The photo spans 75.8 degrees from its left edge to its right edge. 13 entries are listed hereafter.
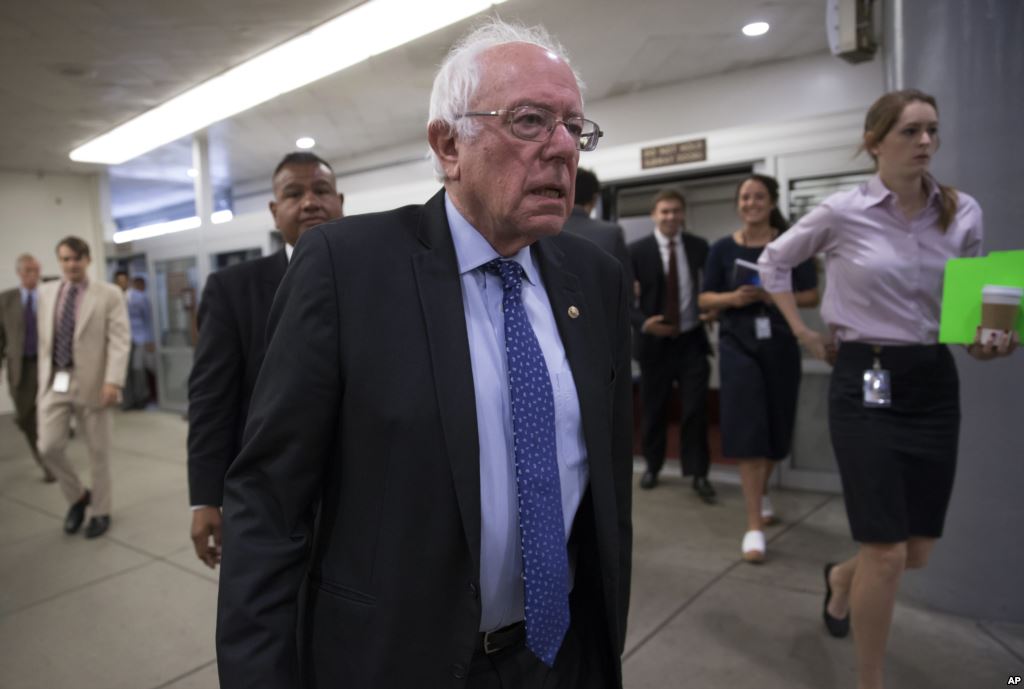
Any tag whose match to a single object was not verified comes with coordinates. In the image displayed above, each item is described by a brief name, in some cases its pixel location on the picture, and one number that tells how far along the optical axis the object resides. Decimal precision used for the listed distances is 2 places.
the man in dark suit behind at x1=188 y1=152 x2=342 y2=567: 2.08
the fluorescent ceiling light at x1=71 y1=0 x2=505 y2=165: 4.87
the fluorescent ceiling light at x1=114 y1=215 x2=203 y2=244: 14.98
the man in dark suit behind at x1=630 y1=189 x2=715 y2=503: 4.85
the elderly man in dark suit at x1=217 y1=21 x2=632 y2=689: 1.10
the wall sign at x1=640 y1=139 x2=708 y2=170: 5.32
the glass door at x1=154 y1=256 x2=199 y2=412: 9.63
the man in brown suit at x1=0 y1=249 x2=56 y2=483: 5.60
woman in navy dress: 3.85
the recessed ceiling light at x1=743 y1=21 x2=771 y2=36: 5.09
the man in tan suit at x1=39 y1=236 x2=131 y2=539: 4.75
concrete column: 2.80
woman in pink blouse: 2.20
